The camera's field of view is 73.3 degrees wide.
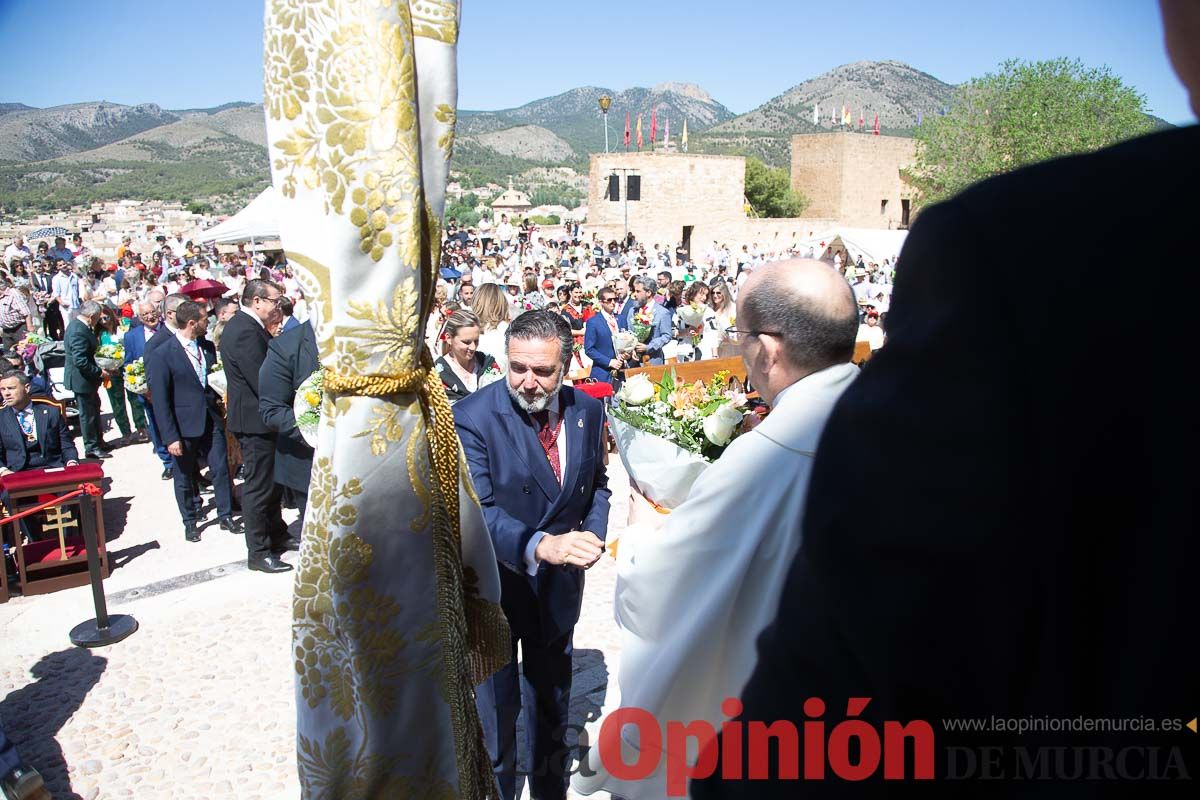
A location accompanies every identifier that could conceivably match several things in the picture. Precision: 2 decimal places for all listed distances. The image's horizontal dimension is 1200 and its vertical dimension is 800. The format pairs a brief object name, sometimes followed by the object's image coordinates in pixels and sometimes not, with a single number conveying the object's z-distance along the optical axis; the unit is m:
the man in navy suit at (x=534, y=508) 3.36
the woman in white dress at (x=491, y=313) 7.42
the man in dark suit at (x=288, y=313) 7.23
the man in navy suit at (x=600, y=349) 9.43
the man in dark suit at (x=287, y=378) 5.79
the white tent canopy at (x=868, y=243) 32.44
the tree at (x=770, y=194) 67.50
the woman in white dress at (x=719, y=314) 9.62
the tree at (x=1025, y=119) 43.53
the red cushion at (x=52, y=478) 6.15
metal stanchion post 5.45
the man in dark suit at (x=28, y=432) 6.74
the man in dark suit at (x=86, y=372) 9.57
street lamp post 35.60
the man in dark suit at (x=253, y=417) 6.52
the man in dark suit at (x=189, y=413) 7.47
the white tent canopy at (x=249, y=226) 17.05
